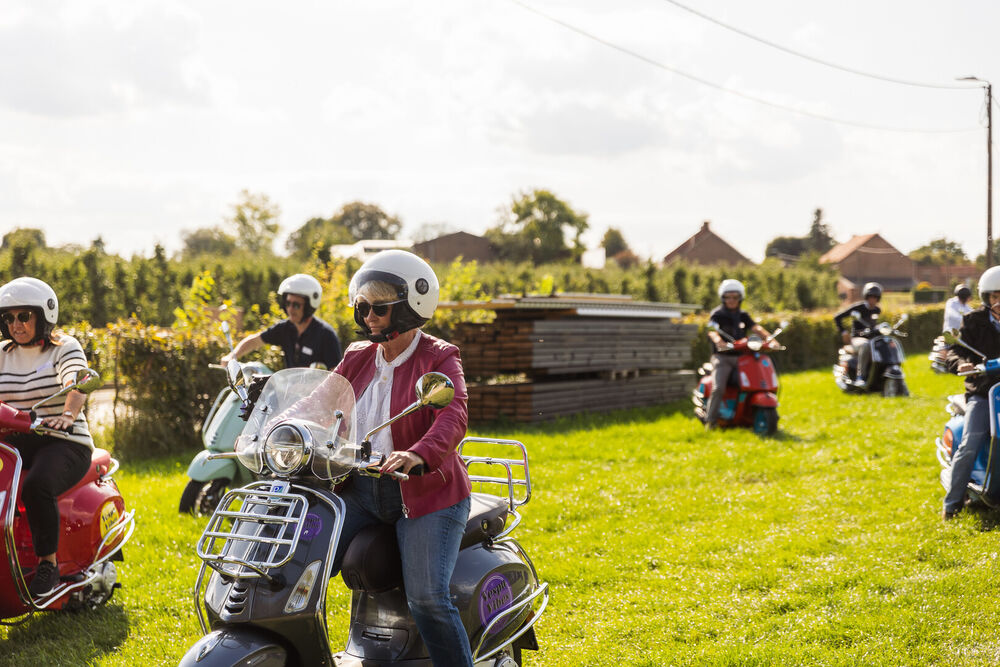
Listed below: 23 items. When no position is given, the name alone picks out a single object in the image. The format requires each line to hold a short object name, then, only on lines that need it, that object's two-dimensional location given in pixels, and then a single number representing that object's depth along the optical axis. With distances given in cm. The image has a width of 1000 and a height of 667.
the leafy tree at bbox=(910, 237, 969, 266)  3747
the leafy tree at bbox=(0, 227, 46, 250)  2039
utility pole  2927
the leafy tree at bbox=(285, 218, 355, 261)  1955
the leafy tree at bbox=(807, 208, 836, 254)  8256
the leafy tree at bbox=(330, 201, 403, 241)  6488
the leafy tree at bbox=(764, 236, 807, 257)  8362
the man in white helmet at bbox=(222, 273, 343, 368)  699
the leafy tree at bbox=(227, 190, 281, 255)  4338
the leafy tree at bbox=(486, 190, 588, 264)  5319
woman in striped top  472
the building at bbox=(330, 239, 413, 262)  2696
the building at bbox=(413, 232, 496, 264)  5762
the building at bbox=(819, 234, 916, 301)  6438
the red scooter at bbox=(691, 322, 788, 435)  1027
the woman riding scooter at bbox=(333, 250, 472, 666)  320
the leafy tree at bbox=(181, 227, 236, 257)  4508
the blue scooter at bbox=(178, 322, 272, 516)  680
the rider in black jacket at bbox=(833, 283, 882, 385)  1419
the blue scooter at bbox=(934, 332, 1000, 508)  588
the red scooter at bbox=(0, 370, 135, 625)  451
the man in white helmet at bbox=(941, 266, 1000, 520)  611
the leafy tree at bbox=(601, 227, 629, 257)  6081
